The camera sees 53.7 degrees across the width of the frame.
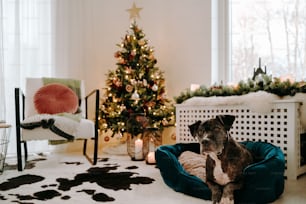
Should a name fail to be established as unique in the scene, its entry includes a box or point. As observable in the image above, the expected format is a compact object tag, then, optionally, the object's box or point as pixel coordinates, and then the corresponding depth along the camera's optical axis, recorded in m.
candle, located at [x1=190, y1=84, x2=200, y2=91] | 2.99
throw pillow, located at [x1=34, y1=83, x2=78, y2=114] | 2.91
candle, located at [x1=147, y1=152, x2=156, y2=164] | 2.75
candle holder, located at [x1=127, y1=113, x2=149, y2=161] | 2.99
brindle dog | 1.46
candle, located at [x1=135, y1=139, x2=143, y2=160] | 2.98
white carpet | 1.70
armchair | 2.46
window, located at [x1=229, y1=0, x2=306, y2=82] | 3.28
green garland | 2.33
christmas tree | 3.38
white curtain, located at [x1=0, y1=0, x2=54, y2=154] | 3.35
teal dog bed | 1.57
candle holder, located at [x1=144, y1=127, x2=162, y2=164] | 2.76
